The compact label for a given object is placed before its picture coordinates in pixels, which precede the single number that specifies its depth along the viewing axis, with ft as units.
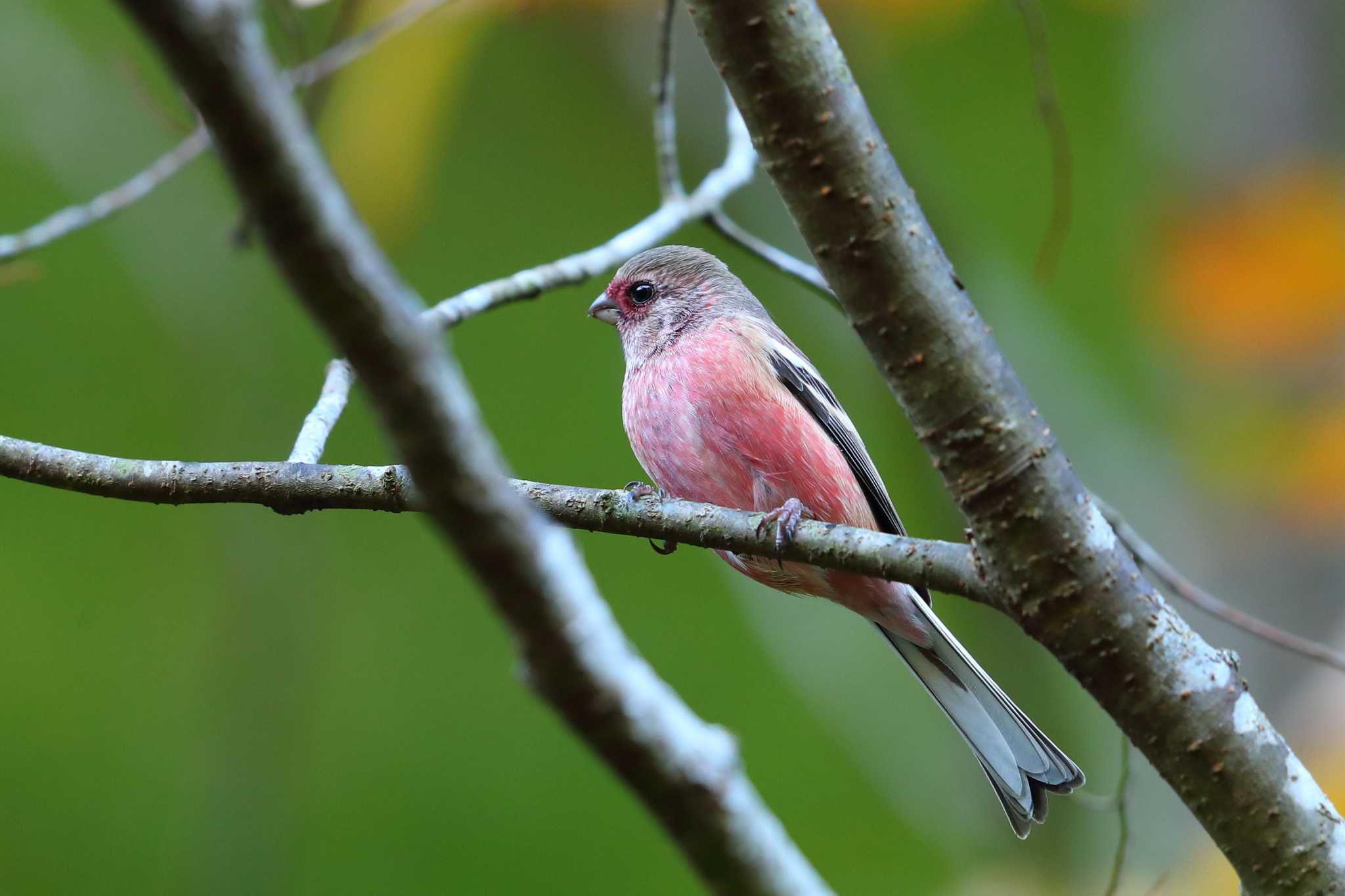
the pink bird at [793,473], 26.84
